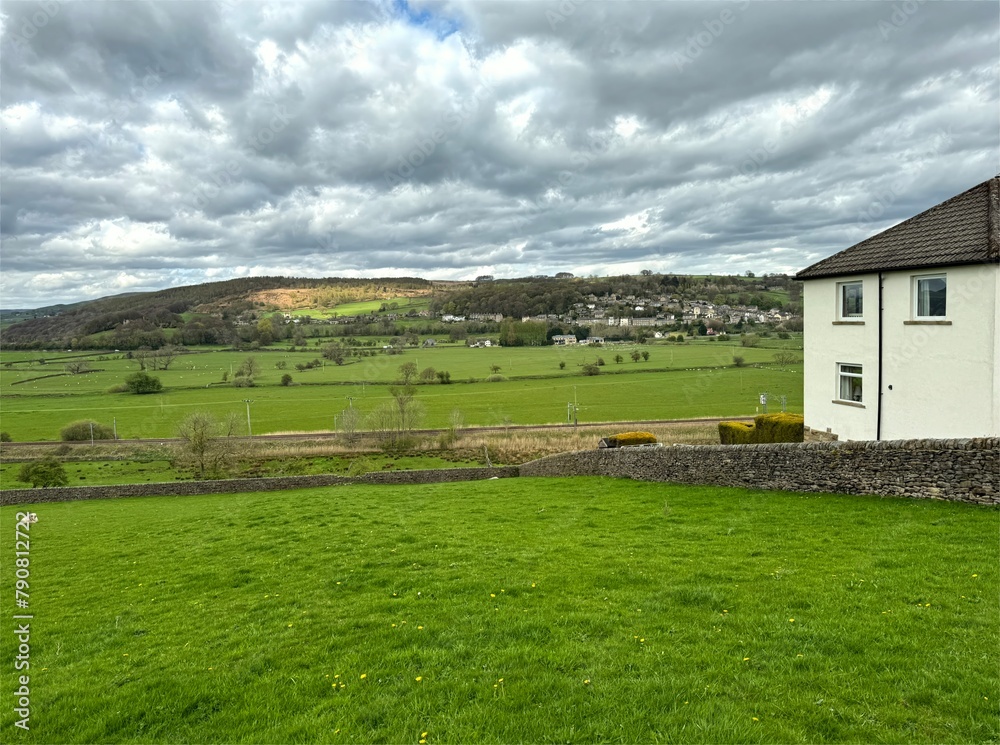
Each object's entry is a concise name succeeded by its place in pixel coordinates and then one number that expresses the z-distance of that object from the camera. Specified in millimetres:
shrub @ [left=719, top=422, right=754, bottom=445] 21609
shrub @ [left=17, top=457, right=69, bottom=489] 38594
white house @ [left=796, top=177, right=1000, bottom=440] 13289
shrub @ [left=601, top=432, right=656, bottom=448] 23531
